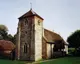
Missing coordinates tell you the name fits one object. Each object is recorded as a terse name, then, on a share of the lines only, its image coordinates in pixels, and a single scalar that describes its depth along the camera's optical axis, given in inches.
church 657.0
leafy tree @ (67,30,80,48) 798.9
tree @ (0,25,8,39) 1536.8
